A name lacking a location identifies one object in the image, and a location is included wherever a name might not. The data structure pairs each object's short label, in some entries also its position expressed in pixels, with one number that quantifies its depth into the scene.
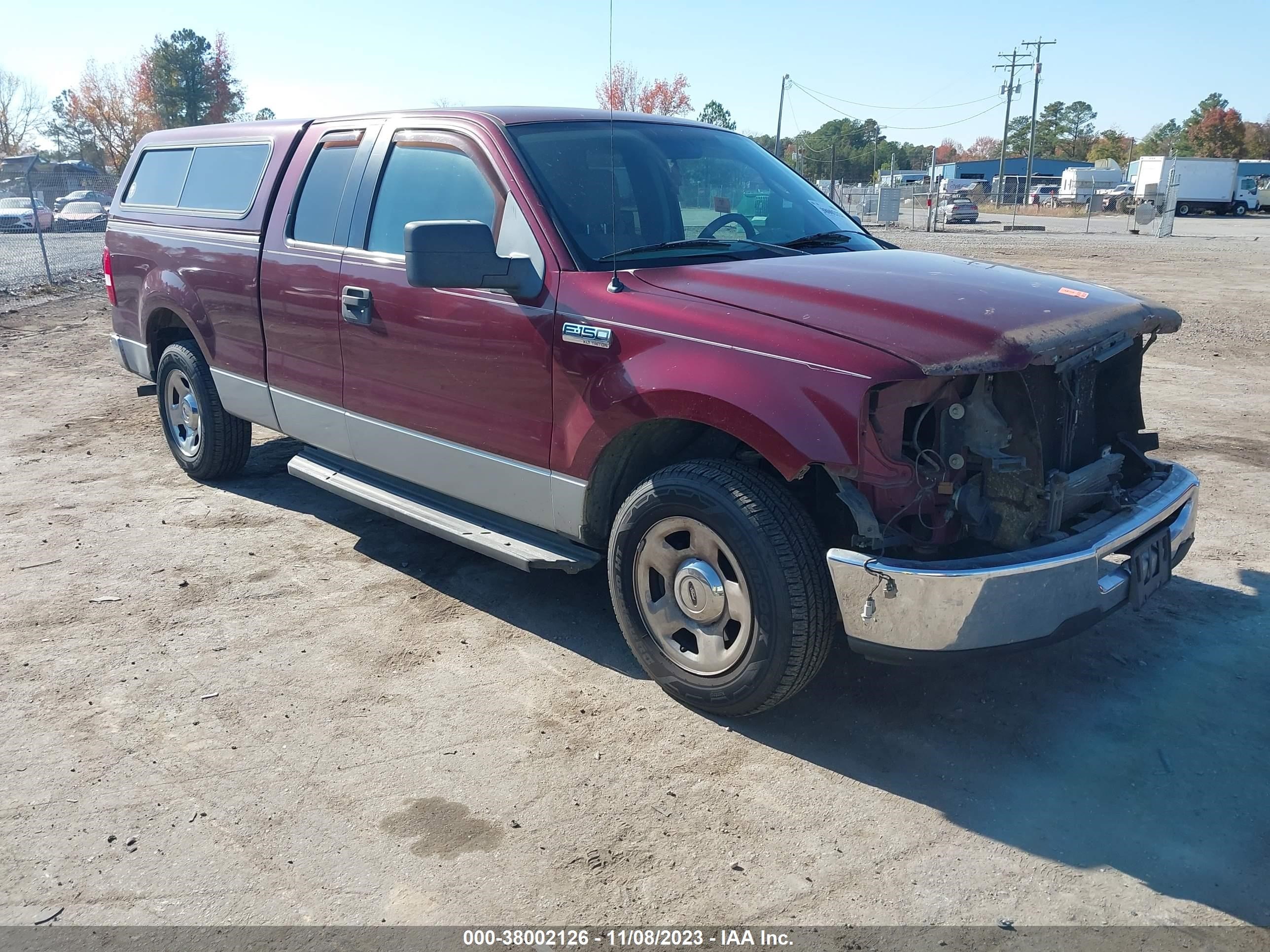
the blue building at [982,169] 90.88
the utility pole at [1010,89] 67.25
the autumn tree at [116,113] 66.75
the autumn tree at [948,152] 141.50
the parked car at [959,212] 41.50
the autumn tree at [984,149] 138.01
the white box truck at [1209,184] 48.03
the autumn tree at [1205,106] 92.31
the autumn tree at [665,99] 50.34
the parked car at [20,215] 25.95
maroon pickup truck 3.05
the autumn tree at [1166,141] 90.12
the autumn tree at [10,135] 68.88
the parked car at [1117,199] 54.91
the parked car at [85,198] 29.19
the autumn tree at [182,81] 66.25
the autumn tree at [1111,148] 108.88
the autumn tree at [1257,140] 85.06
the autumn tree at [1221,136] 84.75
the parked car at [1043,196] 61.09
